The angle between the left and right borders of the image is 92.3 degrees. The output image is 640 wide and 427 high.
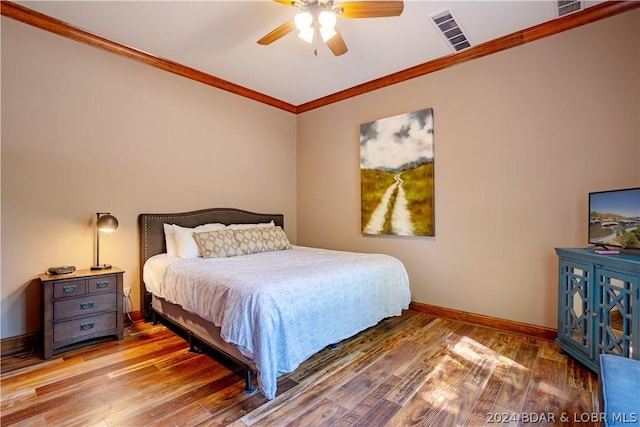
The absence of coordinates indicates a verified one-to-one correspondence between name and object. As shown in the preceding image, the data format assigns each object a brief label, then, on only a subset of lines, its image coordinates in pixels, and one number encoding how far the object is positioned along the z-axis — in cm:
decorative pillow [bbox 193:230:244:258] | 324
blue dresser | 198
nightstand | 254
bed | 196
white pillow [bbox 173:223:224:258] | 326
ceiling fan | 217
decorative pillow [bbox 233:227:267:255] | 354
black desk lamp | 288
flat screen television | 216
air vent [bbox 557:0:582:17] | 253
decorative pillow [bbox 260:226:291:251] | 382
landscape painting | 363
